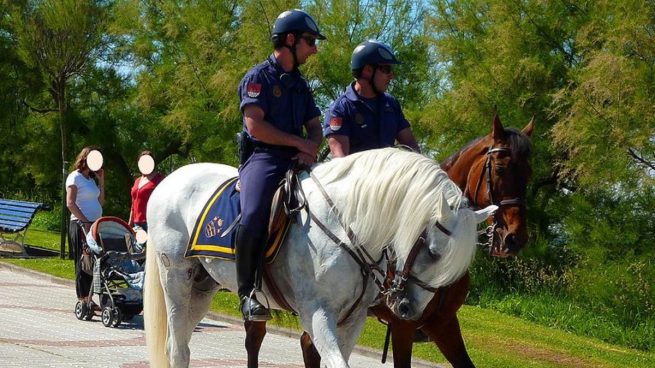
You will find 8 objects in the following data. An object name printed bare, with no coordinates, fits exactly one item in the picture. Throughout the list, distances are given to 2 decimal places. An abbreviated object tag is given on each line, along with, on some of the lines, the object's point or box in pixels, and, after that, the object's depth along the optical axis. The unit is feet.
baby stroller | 41.68
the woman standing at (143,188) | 44.37
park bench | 72.64
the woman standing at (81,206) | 44.06
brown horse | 23.59
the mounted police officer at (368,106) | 24.41
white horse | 17.71
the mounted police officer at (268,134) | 19.67
